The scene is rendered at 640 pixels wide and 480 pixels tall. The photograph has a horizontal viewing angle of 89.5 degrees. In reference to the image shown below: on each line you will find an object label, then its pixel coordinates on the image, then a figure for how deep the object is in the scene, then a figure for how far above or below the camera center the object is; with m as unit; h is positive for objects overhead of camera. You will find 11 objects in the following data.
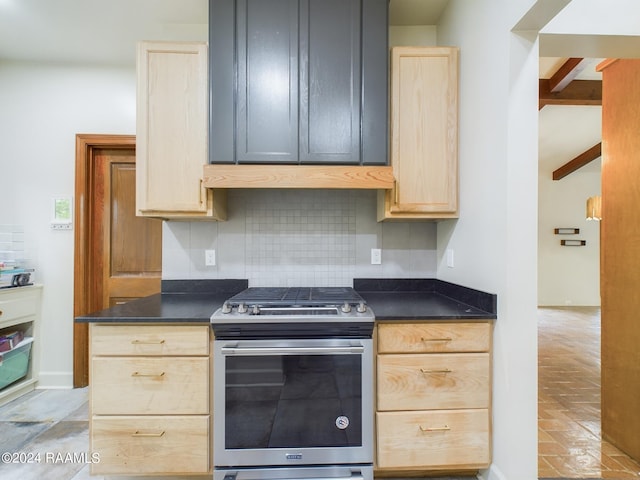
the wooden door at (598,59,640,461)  1.89 -0.10
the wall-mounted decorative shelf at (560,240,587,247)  7.01 -0.09
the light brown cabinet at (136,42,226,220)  1.84 +0.65
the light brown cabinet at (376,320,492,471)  1.57 -0.81
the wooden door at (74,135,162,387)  2.71 +0.01
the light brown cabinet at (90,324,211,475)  1.54 -0.77
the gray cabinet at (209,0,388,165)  1.82 +0.89
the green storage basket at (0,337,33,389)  2.46 -0.99
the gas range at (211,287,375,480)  1.52 -0.75
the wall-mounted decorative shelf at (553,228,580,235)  6.99 +0.17
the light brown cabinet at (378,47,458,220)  1.89 +0.65
